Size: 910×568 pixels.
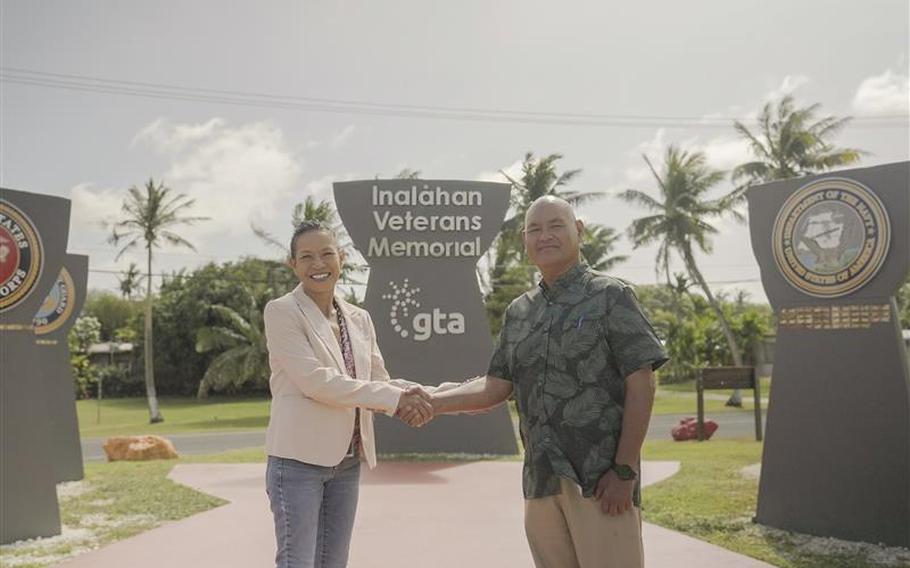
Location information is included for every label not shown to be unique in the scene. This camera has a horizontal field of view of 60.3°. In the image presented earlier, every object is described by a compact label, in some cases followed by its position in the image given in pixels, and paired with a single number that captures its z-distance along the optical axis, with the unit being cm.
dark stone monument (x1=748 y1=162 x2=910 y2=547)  574
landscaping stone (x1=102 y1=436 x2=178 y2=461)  1262
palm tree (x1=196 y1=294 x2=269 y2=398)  3058
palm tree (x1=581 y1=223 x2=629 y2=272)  2903
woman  291
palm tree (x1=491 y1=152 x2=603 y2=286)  2714
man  253
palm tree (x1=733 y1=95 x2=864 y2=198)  2714
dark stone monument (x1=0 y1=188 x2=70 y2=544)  633
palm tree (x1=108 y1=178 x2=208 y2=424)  2830
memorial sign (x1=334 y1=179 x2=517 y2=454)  1145
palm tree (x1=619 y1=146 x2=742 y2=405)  2872
